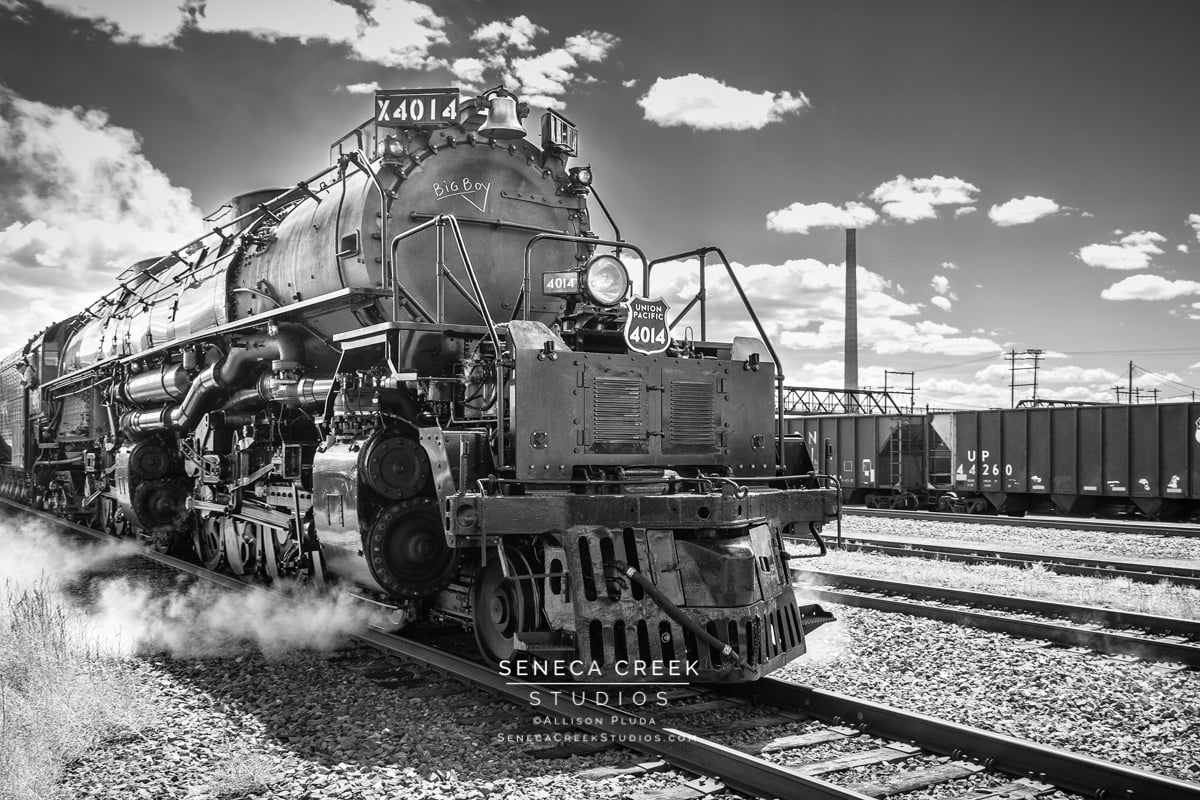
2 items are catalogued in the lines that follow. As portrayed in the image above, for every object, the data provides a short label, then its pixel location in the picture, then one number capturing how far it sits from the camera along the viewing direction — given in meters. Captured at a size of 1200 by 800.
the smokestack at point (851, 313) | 57.16
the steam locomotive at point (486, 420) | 5.76
